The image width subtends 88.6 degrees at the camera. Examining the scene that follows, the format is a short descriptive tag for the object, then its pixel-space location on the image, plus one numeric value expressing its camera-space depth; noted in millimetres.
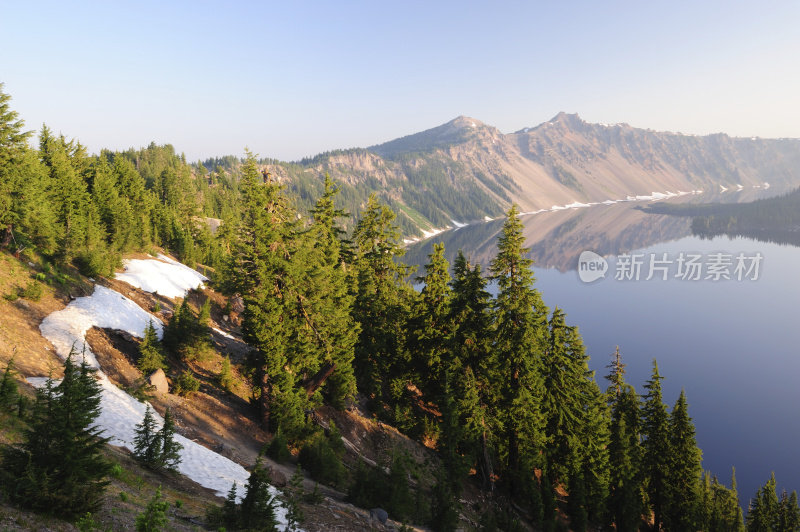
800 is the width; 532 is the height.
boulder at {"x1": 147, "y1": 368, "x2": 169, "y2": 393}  20409
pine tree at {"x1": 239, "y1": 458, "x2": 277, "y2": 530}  10430
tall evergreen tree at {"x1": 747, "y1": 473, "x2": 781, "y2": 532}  40594
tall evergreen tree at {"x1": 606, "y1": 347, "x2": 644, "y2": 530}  31547
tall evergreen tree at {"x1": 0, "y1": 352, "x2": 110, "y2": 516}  7629
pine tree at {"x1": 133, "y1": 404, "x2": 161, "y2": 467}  13672
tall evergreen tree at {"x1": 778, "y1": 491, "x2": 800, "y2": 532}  40062
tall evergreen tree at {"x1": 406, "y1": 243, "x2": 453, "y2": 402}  28234
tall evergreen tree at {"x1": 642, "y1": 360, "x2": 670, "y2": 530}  32188
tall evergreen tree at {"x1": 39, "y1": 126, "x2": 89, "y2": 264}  33094
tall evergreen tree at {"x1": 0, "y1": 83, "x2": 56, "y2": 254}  26969
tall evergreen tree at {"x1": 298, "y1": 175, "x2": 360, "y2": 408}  23406
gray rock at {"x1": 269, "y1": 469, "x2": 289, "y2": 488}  15878
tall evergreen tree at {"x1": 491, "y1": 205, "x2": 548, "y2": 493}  24734
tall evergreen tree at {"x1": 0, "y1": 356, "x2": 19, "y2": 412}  12039
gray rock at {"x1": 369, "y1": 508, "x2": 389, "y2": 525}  15328
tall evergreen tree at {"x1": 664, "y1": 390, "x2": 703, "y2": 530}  31516
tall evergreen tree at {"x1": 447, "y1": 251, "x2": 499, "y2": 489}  24916
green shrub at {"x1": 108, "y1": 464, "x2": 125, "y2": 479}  11312
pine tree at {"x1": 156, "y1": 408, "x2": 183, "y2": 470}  13789
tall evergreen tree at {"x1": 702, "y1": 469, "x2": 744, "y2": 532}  41988
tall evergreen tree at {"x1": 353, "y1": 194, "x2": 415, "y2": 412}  31219
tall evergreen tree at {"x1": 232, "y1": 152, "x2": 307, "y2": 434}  20984
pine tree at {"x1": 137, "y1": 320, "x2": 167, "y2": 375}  20969
